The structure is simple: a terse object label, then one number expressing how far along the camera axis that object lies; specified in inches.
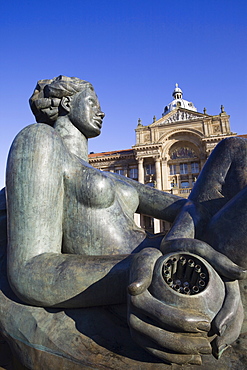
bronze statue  42.9
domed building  1101.6
